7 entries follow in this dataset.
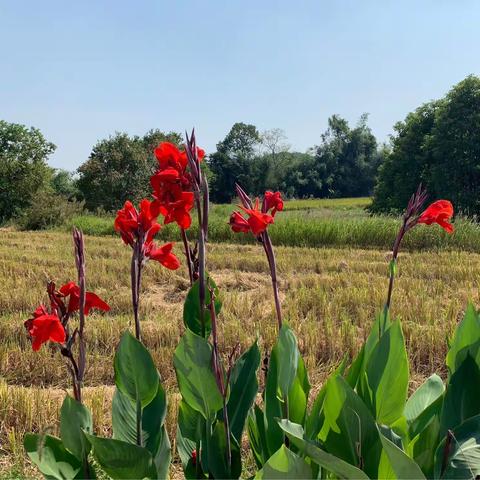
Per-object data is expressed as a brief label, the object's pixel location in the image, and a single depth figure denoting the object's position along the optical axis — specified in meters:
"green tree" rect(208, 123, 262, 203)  52.47
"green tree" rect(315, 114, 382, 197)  56.72
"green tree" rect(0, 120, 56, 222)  24.45
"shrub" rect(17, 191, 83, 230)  21.05
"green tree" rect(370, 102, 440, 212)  23.39
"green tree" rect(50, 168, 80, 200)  43.12
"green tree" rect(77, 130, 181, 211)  25.55
